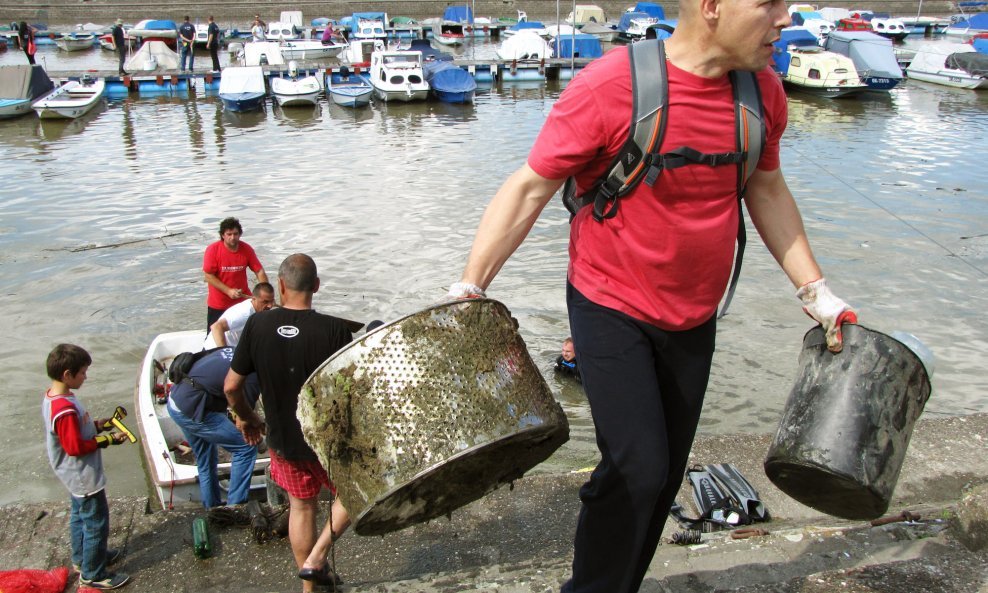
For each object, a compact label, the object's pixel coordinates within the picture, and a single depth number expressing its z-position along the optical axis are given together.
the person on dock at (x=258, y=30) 41.56
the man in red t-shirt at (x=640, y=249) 2.25
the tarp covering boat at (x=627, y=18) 45.66
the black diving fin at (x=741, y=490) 4.50
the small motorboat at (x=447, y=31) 44.38
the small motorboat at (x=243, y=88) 26.62
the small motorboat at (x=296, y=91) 26.95
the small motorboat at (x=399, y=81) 27.91
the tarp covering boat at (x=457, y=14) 47.95
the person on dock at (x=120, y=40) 31.41
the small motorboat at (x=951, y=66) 30.12
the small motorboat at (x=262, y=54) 33.53
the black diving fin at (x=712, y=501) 4.35
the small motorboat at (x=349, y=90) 27.23
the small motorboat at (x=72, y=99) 24.73
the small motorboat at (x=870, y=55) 28.42
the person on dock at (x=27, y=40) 32.75
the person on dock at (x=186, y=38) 33.81
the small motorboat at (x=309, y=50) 37.97
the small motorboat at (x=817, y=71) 28.22
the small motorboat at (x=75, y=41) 42.12
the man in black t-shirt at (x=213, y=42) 33.09
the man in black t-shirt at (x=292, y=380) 4.11
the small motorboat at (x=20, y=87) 25.00
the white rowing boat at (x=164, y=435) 6.16
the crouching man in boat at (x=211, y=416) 5.58
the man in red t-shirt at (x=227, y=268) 8.41
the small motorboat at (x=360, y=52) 34.18
